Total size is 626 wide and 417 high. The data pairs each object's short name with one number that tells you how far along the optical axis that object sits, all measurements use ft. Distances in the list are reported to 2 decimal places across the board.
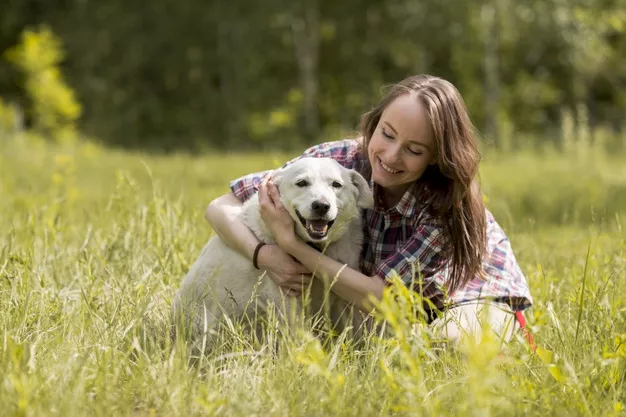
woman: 10.44
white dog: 10.48
